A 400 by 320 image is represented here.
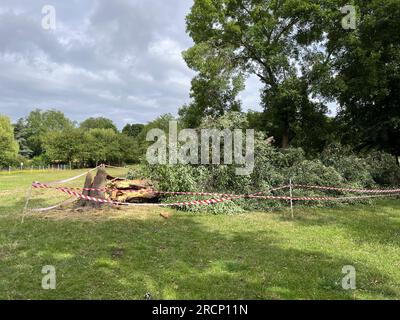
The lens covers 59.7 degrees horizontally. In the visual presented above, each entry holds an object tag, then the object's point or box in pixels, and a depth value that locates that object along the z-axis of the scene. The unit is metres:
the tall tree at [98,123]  101.16
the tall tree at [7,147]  52.06
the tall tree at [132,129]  104.88
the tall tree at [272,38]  16.72
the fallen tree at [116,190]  10.74
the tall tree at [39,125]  89.69
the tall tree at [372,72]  16.67
